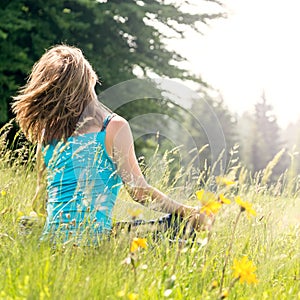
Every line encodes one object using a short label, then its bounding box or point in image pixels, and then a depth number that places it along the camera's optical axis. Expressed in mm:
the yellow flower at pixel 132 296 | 3089
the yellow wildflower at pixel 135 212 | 3146
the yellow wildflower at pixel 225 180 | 3325
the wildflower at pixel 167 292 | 3254
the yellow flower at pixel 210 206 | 3399
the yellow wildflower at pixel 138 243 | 3290
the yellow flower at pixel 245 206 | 3296
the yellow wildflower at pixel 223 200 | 3349
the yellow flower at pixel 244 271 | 3224
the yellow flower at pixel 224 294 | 3138
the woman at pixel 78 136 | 4062
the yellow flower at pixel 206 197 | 3404
